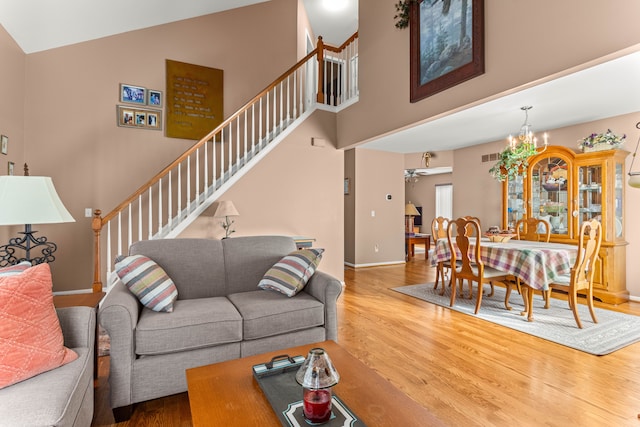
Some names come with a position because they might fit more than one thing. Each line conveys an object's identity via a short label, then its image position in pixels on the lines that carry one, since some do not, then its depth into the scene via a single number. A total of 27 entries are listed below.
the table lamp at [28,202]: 1.78
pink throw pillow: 1.25
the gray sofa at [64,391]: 1.07
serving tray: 1.08
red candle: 1.07
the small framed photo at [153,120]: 4.82
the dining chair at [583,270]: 3.08
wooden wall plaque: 4.95
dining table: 3.16
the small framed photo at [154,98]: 4.82
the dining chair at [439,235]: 4.41
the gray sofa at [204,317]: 1.77
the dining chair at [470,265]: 3.50
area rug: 2.79
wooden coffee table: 1.11
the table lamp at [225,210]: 4.03
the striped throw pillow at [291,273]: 2.45
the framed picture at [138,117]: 4.67
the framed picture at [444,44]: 3.10
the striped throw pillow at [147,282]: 2.05
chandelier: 3.78
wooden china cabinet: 4.08
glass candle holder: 1.06
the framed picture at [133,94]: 4.66
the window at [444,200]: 10.73
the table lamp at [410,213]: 8.78
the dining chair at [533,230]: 4.46
